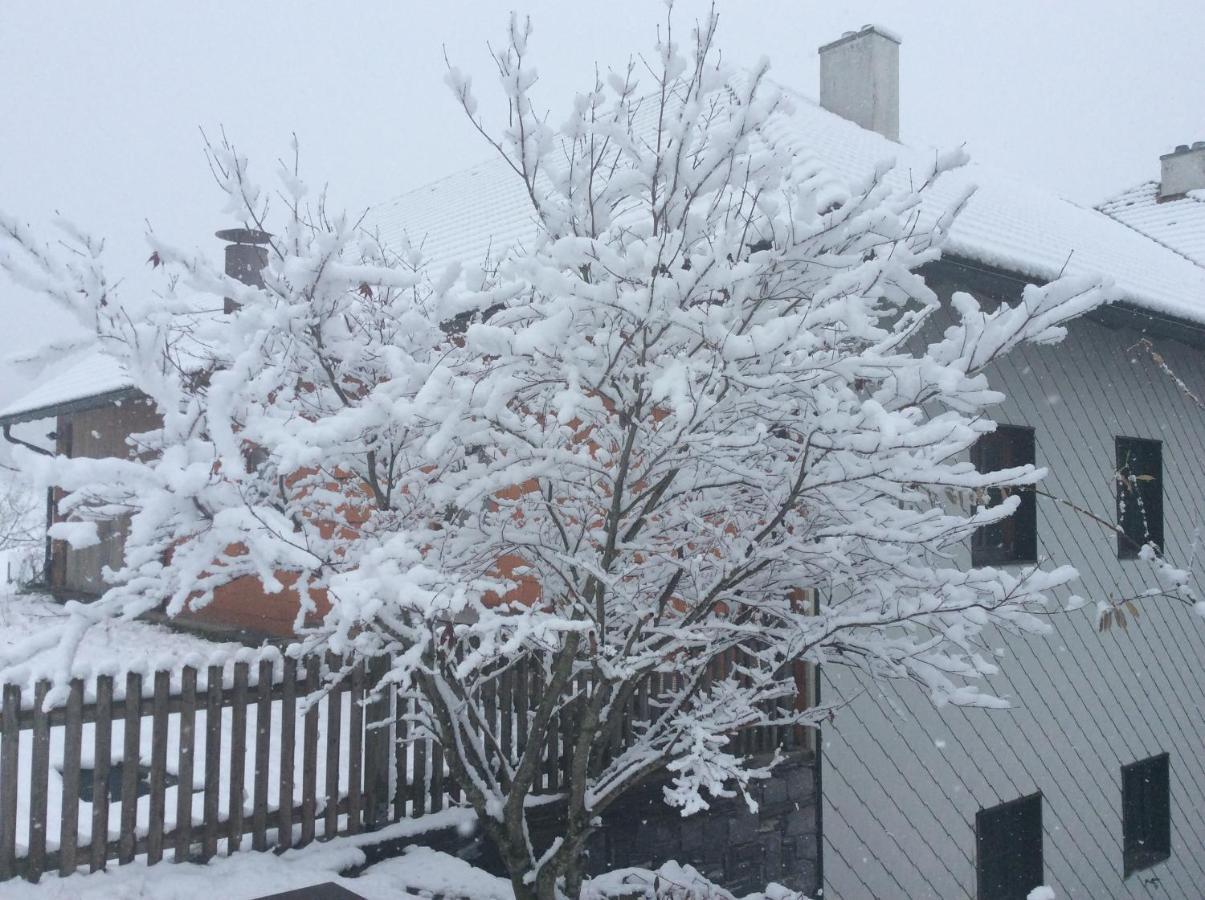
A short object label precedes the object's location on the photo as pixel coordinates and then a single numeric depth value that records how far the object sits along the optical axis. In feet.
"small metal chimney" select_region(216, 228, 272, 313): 35.88
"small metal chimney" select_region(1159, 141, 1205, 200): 49.80
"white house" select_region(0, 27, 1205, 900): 22.41
